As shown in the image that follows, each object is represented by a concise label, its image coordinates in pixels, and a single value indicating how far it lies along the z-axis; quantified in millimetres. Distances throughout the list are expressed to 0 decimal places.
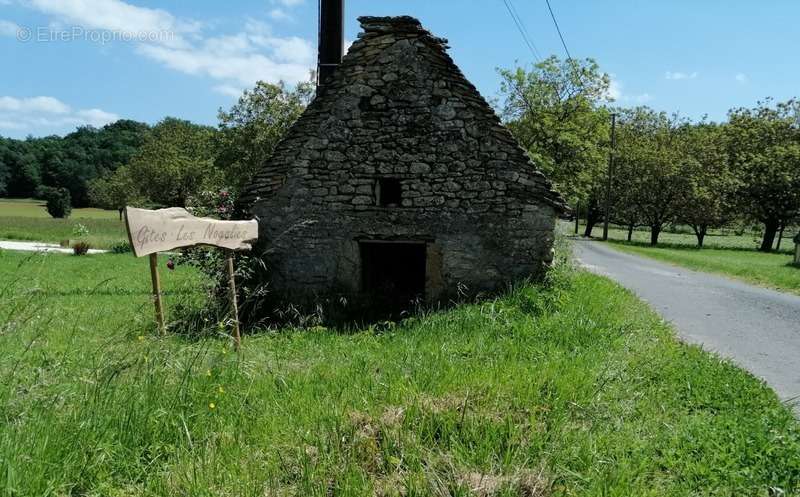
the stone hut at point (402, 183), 9055
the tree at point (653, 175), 35125
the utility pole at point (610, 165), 36188
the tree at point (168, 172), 39531
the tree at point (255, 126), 28422
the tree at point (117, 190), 42956
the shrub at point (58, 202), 55250
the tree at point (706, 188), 33469
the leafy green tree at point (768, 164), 32844
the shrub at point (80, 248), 24047
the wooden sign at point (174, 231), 5477
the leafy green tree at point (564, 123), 30281
